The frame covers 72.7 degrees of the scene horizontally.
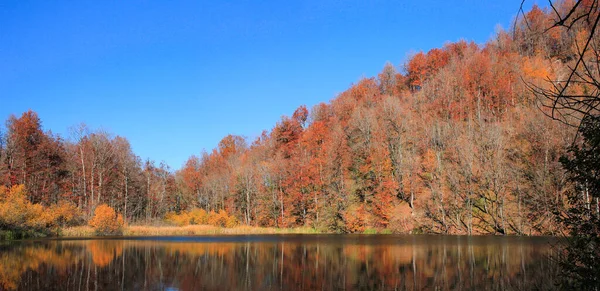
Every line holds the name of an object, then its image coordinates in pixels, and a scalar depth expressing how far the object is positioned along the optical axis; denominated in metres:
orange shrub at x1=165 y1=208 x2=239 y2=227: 64.06
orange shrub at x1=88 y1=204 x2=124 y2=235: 50.00
